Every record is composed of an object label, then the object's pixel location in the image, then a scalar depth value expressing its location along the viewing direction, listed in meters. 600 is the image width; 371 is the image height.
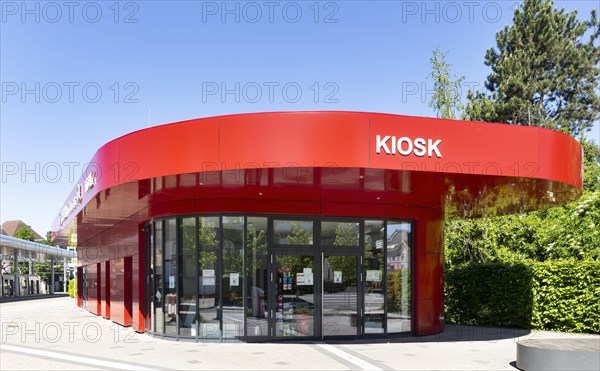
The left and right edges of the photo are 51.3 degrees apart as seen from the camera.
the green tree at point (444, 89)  20.94
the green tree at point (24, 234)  102.12
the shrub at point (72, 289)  45.74
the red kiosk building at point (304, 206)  9.34
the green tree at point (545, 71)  34.72
